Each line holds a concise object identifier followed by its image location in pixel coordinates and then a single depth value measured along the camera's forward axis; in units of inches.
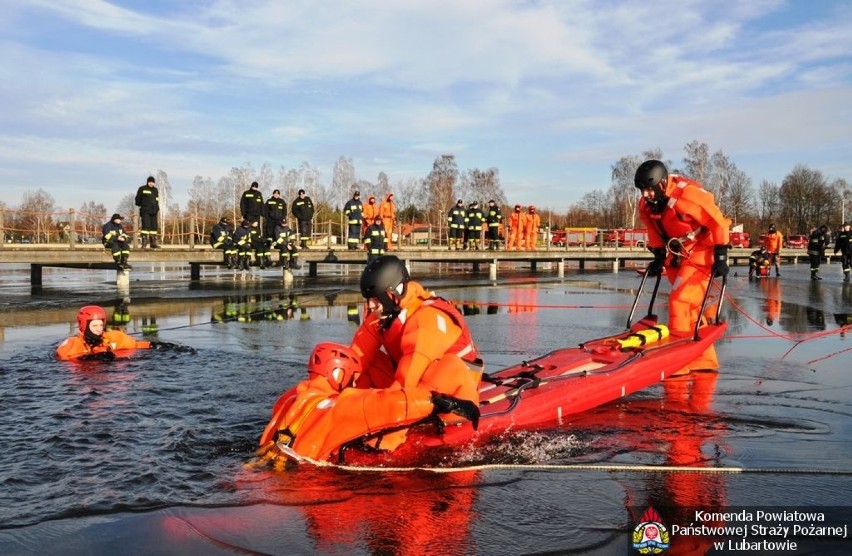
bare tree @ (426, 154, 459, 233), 3070.9
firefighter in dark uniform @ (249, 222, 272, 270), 896.9
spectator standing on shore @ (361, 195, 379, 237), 1025.5
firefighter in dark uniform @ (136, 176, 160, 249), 839.1
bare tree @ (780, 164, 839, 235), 3385.8
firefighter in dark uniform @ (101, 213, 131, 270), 741.3
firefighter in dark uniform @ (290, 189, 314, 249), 966.4
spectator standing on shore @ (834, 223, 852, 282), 995.9
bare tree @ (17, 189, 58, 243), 4252.0
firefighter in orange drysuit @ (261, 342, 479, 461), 191.9
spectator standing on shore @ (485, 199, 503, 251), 1127.6
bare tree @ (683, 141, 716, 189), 3014.3
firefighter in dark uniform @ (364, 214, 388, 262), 895.7
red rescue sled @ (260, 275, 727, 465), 209.0
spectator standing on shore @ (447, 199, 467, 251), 1093.0
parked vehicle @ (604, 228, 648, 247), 1697.6
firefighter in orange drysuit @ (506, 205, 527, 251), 1191.6
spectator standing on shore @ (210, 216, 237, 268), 885.2
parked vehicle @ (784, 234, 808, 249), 2394.6
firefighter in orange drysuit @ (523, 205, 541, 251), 1187.1
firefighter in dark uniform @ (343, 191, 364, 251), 992.2
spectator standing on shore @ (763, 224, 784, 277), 1098.7
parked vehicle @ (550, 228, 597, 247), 1860.1
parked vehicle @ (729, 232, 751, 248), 1928.2
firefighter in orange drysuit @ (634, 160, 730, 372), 322.3
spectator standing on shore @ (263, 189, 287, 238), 911.0
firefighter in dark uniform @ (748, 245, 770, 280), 1051.3
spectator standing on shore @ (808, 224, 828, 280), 1016.9
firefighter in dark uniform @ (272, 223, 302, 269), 885.2
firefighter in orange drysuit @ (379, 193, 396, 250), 1097.3
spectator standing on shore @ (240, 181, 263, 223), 909.8
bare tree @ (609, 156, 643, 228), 3157.0
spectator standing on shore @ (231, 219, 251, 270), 891.4
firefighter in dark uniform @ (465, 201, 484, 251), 1096.2
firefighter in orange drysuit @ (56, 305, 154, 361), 347.9
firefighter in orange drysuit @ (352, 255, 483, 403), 203.3
